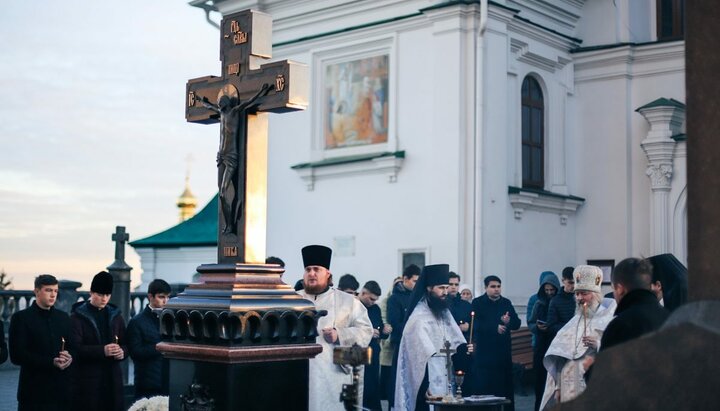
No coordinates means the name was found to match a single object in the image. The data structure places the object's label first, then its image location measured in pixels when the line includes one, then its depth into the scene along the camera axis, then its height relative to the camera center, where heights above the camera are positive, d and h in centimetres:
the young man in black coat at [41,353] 888 -69
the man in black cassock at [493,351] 1447 -100
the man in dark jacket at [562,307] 1270 -34
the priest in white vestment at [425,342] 1173 -72
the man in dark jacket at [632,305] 545 -13
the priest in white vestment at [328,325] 850 -42
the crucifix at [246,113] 604 +94
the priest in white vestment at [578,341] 880 -51
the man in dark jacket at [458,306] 1461 -41
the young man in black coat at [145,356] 922 -73
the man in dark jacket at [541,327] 1280 -59
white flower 703 -88
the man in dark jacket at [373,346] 1398 -94
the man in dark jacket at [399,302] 1413 -35
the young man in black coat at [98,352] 909 -69
